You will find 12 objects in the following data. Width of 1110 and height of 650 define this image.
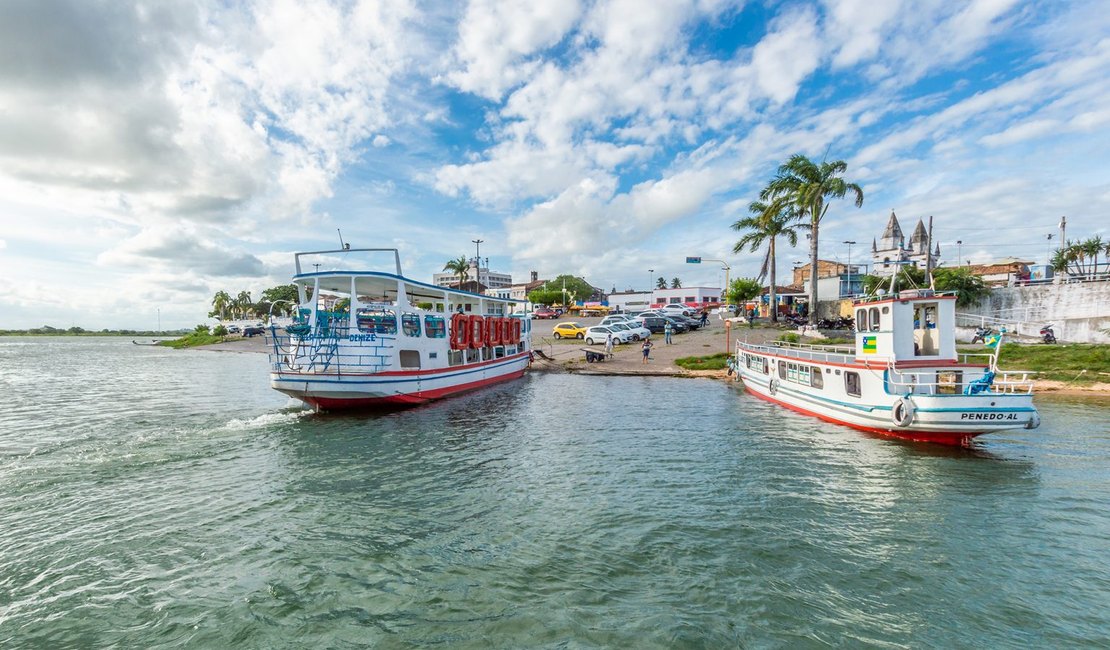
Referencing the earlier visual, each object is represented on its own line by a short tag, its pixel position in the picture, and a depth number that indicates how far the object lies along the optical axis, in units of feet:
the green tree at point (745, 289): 208.74
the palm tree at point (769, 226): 145.79
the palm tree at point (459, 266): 304.09
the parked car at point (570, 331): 170.71
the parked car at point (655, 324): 174.29
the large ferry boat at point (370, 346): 66.03
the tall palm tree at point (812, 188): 130.00
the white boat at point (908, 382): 47.67
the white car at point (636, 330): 151.04
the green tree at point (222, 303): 458.50
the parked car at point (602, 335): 146.70
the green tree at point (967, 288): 159.84
